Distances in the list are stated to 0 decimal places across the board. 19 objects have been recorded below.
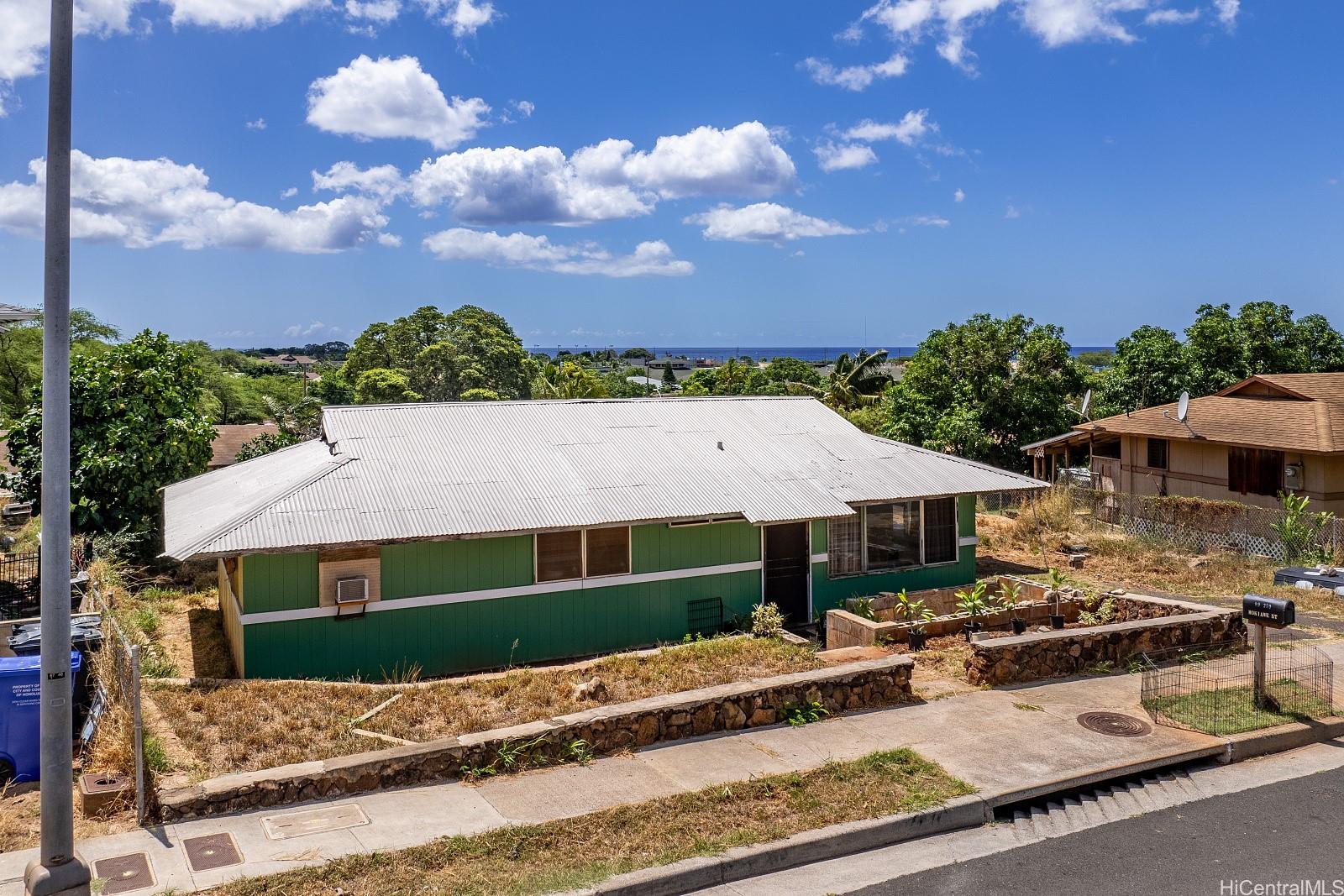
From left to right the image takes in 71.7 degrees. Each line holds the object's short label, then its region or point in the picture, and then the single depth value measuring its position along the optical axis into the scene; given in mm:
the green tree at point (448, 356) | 57438
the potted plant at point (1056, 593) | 14477
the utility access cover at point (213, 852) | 6797
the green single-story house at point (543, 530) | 12453
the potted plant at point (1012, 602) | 14008
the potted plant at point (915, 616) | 13570
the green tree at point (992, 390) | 33250
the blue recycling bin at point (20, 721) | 8625
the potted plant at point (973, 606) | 14054
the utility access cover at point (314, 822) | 7375
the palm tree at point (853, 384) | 44375
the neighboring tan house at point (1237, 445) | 23547
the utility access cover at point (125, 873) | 6418
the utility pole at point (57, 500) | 6117
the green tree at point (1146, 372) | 37531
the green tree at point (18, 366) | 48500
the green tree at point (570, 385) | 42188
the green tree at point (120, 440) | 18859
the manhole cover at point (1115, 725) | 10111
